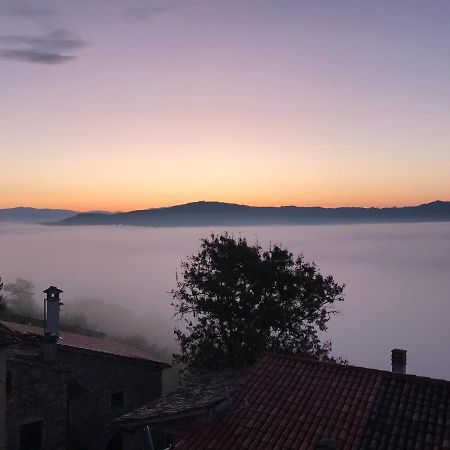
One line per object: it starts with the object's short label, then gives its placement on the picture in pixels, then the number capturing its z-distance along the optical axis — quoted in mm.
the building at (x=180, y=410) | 16500
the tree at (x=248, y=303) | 30828
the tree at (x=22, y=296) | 86338
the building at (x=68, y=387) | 19891
